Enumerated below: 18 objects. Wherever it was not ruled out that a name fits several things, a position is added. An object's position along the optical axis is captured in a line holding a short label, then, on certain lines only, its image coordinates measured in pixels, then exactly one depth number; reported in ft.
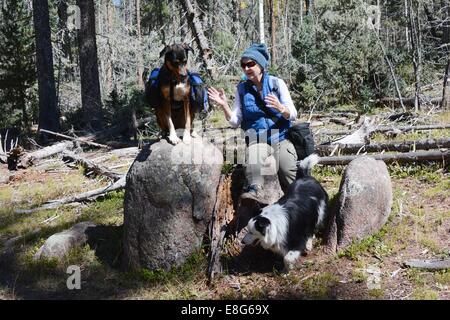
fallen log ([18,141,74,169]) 33.17
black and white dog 14.62
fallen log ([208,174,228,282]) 16.06
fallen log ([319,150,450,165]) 21.54
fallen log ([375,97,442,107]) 38.58
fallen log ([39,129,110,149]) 35.85
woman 16.05
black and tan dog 14.47
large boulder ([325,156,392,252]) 16.26
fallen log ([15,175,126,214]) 24.35
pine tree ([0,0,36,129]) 53.16
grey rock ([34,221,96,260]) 18.67
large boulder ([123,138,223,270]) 16.84
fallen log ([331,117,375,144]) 26.09
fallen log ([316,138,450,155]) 22.31
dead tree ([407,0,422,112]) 34.93
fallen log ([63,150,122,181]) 27.12
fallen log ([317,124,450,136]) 27.34
